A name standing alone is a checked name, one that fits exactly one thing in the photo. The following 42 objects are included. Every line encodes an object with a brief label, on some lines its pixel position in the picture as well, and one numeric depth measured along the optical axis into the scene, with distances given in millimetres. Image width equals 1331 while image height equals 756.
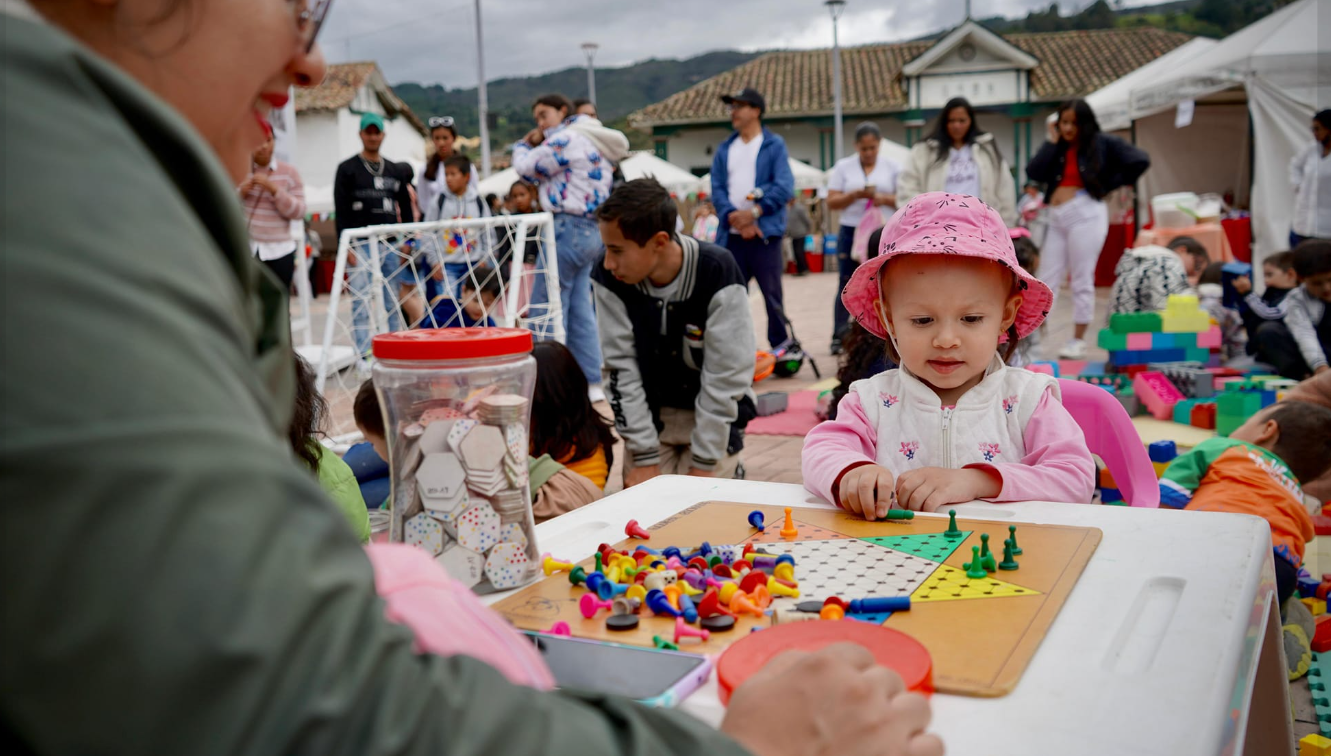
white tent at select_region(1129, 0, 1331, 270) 10414
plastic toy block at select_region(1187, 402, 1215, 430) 5680
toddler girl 2141
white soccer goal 5551
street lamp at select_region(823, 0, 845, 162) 25484
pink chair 2178
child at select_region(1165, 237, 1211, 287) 9500
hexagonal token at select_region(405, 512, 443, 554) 1337
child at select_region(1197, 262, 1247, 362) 7492
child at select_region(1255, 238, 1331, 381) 6387
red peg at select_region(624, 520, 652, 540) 1594
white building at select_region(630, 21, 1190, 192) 32906
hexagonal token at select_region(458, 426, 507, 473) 1314
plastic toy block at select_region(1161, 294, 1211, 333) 6551
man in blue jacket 7566
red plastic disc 974
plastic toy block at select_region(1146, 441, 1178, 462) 3977
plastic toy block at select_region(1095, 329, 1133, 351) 6612
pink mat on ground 5934
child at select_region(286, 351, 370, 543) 2227
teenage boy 3939
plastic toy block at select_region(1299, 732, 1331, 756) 2166
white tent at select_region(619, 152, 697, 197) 23594
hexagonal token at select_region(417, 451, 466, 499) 1311
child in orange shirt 3055
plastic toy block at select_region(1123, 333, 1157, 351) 6547
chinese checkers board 1089
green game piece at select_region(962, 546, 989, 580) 1332
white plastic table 914
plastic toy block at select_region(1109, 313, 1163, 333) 6512
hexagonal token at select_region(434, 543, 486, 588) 1351
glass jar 1301
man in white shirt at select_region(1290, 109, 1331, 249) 8953
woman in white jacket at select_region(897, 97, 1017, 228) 7402
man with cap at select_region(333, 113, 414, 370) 7609
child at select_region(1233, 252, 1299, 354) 6887
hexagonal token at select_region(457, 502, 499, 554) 1348
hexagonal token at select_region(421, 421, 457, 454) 1310
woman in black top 7633
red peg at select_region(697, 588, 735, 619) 1225
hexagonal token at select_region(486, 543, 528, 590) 1375
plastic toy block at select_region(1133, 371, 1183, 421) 6027
